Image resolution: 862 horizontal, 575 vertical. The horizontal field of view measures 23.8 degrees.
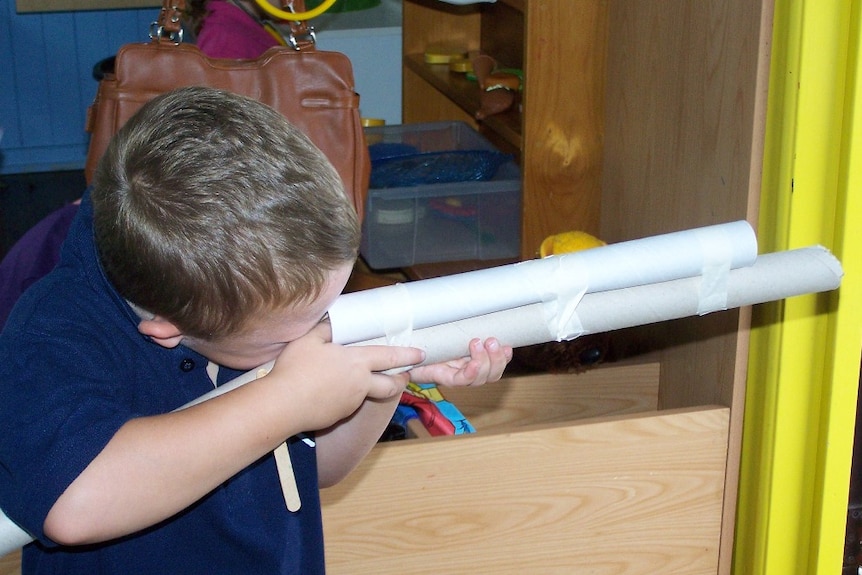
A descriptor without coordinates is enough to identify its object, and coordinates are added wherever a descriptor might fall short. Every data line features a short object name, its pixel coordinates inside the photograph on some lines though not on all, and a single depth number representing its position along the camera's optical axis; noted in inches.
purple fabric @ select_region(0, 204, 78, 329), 98.6
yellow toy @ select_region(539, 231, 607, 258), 96.8
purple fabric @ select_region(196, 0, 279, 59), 122.2
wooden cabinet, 88.9
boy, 67.9
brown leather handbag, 95.5
